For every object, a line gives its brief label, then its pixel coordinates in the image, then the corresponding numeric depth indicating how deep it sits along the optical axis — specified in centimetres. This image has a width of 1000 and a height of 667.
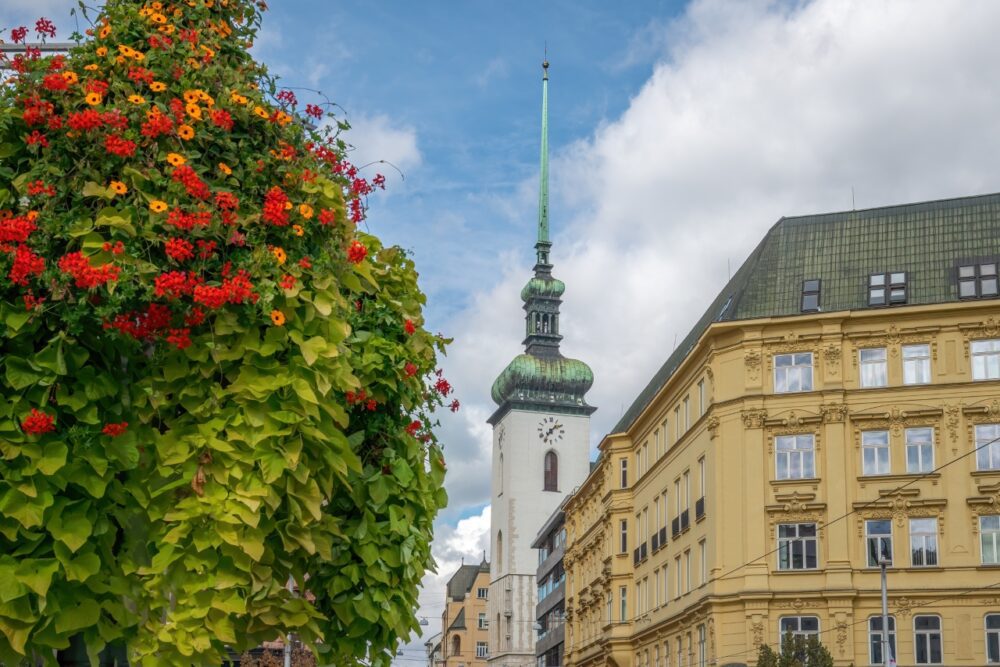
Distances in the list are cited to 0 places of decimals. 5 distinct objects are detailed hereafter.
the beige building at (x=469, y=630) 17900
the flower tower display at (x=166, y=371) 1073
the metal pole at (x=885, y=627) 4358
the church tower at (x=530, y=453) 14438
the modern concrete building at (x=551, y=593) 10131
